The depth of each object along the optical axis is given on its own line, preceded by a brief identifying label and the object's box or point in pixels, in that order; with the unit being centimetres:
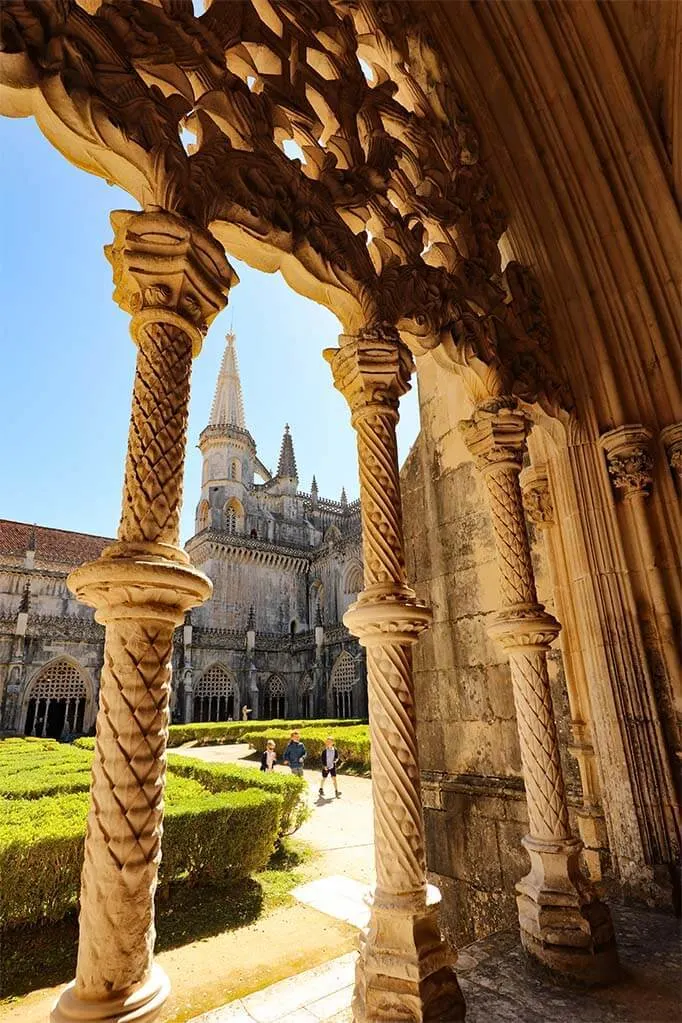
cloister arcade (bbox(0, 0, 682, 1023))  156
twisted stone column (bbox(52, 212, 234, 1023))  125
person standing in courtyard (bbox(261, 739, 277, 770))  956
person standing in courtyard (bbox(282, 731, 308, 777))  983
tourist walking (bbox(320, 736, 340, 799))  966
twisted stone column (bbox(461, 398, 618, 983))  209
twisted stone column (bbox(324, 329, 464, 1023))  173
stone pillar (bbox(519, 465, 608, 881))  301
